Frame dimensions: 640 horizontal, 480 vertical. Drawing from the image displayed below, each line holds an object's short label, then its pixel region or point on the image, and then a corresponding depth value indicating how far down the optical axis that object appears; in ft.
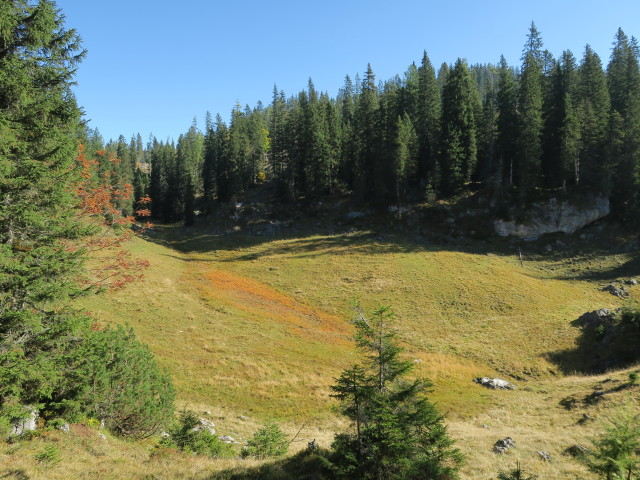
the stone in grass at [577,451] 41.17
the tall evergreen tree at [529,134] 179.01
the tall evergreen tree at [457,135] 195.62
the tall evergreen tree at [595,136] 176.22
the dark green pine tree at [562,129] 176.45
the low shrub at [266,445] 41.16
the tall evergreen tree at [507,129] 193.16
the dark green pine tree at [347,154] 241.14
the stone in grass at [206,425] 49.96
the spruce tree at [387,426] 27.61
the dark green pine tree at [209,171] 292.61
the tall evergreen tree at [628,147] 170.50
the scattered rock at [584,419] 53.74
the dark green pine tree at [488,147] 203.72
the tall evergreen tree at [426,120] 213.25
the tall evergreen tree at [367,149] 222.28
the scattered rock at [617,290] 127.75
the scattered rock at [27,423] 29.75
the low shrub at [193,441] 39.45
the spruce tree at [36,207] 30.25
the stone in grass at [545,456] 42.65
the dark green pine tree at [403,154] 198.80
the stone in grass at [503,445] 45.70
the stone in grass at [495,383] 78.84
